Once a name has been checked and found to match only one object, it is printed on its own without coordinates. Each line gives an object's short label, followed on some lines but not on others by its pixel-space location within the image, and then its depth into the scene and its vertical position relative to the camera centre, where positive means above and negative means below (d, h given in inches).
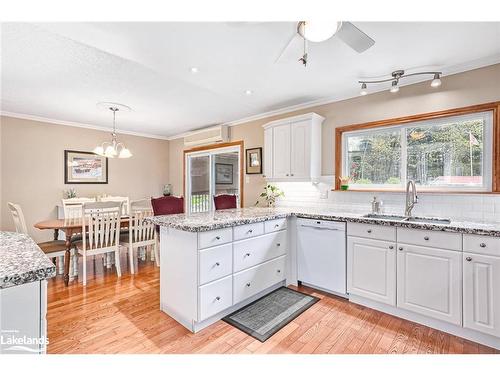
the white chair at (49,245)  117.0 -29.3
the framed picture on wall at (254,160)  164.5 +18.1
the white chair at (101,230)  122.3 -21.8
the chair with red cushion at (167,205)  119.8 -9.2
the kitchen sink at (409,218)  92.6 -12.8
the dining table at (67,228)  119.7 -20.2
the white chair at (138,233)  136.4 -26.3
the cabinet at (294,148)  130.0 +21.2
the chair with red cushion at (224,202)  147.9 -9.0
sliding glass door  188.7 +9.4
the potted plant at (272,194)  151.6 -4.5
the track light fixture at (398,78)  94.2 +44.1
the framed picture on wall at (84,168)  183.3 +14.9
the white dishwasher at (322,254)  103.1 -29.5
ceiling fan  51.6 +37.1
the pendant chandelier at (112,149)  143.5 +22.2
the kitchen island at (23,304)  29.9 -14.8
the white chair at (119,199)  192.5 -9.6
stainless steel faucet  99.3 -4.9
